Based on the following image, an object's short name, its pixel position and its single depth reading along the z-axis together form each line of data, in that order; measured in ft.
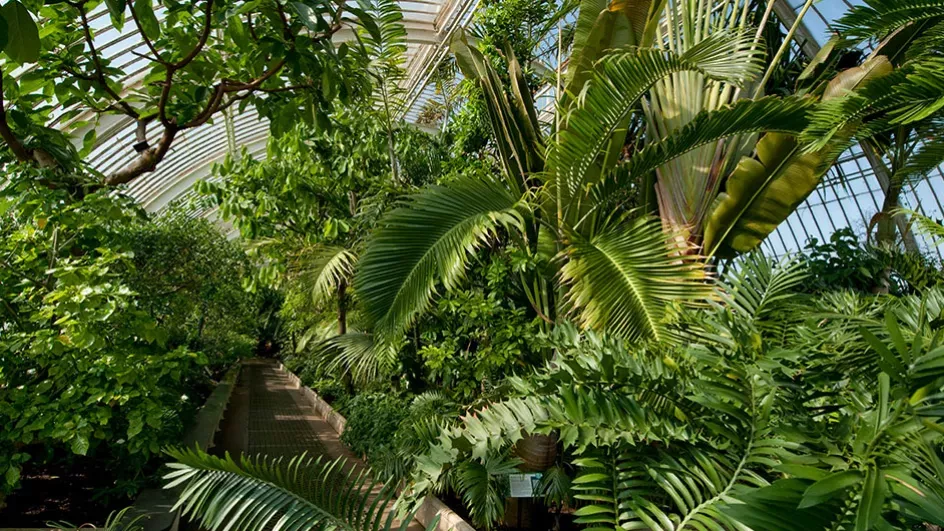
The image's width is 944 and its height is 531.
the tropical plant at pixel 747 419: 4.57
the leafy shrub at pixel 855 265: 15.35
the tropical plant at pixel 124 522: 10.39
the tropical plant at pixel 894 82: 7.57
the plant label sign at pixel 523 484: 10.23
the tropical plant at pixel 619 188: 9.86
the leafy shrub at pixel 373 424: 17.01
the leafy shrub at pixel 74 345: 9.57
